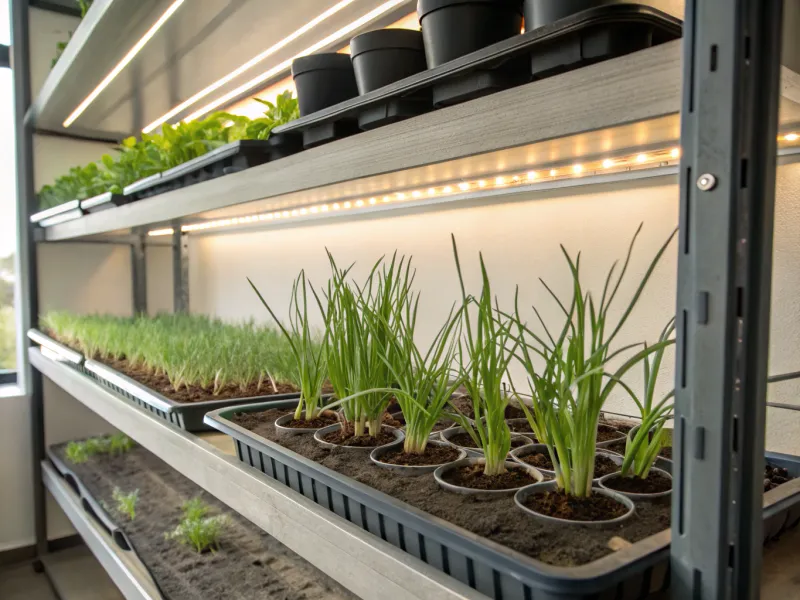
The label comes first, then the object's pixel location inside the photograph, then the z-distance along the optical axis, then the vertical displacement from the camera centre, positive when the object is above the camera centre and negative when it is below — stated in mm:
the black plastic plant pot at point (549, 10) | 559 +241
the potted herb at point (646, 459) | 625 -203
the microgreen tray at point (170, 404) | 1106 -253
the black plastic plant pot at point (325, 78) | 967 +300
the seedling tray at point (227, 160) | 979 +191
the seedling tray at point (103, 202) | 1621 +185
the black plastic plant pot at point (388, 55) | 793 +278
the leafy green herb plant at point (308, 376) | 980 -169
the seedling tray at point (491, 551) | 436 -229
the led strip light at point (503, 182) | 902 +162
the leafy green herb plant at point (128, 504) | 1640 -632
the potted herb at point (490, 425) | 679 -173
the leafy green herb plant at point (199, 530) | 1344 -582
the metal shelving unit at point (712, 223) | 404 +30
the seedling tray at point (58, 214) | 1905 +191
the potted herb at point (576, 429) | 583 -158
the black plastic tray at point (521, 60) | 484 +191
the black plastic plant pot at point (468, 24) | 661 +265
